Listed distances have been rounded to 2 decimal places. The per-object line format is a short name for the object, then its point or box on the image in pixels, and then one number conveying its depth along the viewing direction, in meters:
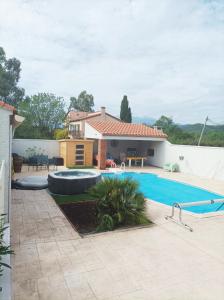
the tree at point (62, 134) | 31.28
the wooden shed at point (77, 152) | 22.70
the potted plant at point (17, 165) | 18.48
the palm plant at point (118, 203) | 8.01
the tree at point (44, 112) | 39.47
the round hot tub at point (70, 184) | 12.39
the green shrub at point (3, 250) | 3.90
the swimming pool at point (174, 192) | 12.87
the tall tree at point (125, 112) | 48.81
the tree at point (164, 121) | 63.15
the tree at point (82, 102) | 66.62
